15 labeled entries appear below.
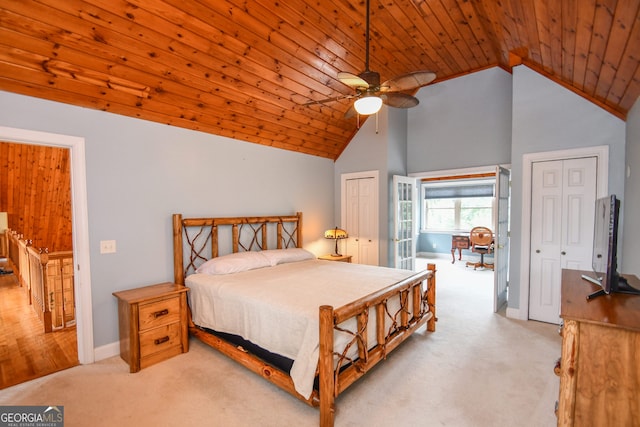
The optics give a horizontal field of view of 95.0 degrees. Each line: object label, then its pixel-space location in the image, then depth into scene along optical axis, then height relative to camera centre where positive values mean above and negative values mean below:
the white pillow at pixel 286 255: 3.78 -0.74
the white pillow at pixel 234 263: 3.23 -0.71
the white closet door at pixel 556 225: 3.41 -0.32
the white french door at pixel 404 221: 4.86 -0.37
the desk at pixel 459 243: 7.67 -1.15
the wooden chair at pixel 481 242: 6.81 -1.02
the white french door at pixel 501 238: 4.05 -0.56
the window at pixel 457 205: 8.20 -0.17
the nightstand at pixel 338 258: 4.77 -0.94
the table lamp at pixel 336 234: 4.79 -0.55
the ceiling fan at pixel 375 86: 2.22 +0.92
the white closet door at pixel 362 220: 5.02 -0.34
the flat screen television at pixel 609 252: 1.62 -0.32
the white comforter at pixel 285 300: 2.01 -0.83
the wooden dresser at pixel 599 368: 1.31 -0.78
